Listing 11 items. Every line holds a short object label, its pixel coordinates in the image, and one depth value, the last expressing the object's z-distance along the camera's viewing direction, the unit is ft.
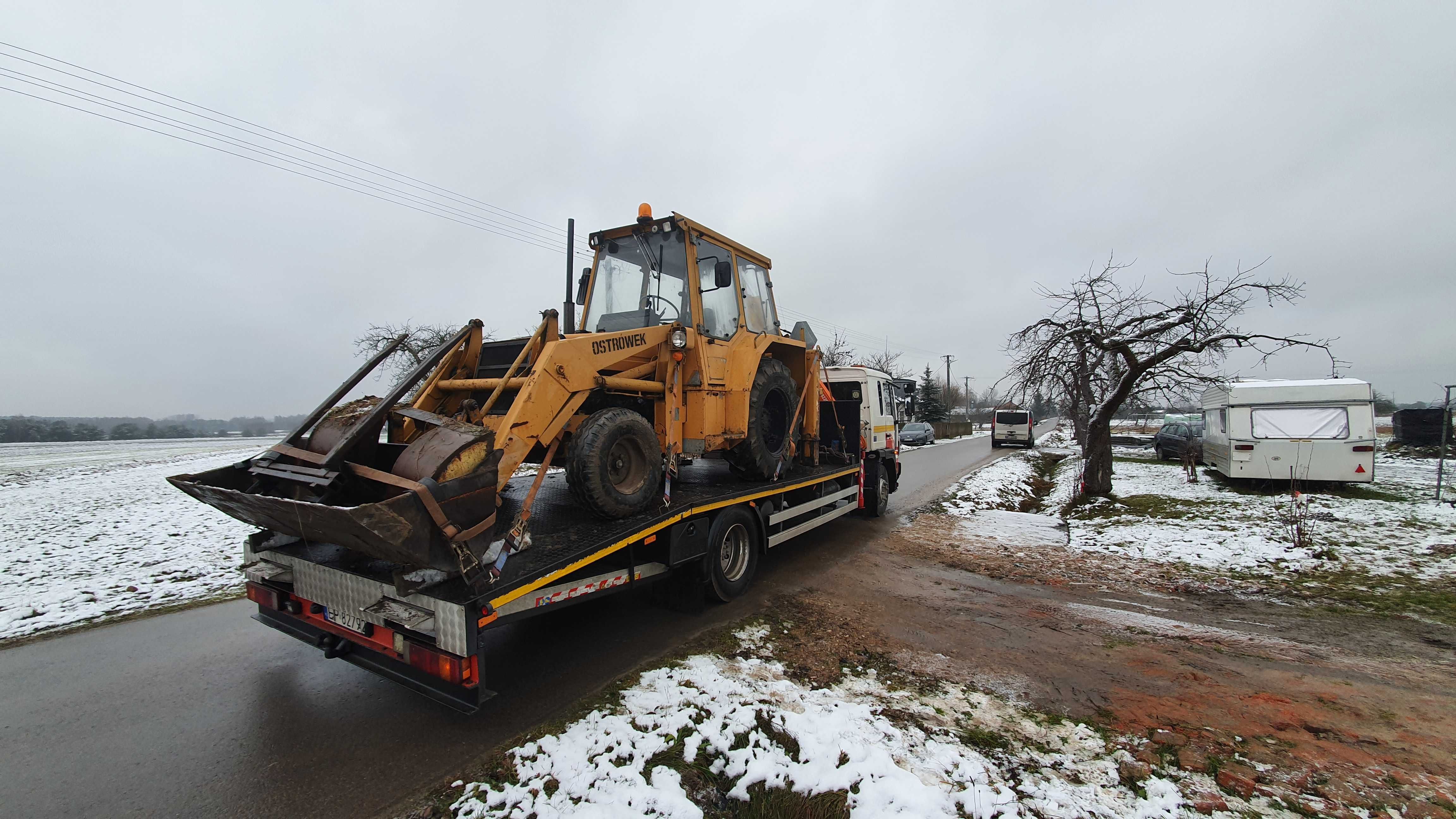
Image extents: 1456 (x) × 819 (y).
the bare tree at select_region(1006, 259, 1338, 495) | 33.01
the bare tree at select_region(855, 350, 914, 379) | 156.56
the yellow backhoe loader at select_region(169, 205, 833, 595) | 10.02
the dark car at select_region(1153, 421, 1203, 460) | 63.62
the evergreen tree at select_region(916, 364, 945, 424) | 150.61
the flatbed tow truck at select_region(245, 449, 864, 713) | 9.93
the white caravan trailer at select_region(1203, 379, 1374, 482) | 34.09
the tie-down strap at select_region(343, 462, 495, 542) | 9.27
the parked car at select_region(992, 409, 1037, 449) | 98.27
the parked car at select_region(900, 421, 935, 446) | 110.01
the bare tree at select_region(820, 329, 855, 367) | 137.28
